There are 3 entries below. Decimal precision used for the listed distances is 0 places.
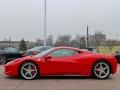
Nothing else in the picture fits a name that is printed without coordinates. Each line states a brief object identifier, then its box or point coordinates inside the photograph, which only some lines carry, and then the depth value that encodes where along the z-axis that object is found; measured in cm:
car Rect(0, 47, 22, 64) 869
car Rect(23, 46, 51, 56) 897
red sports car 508
